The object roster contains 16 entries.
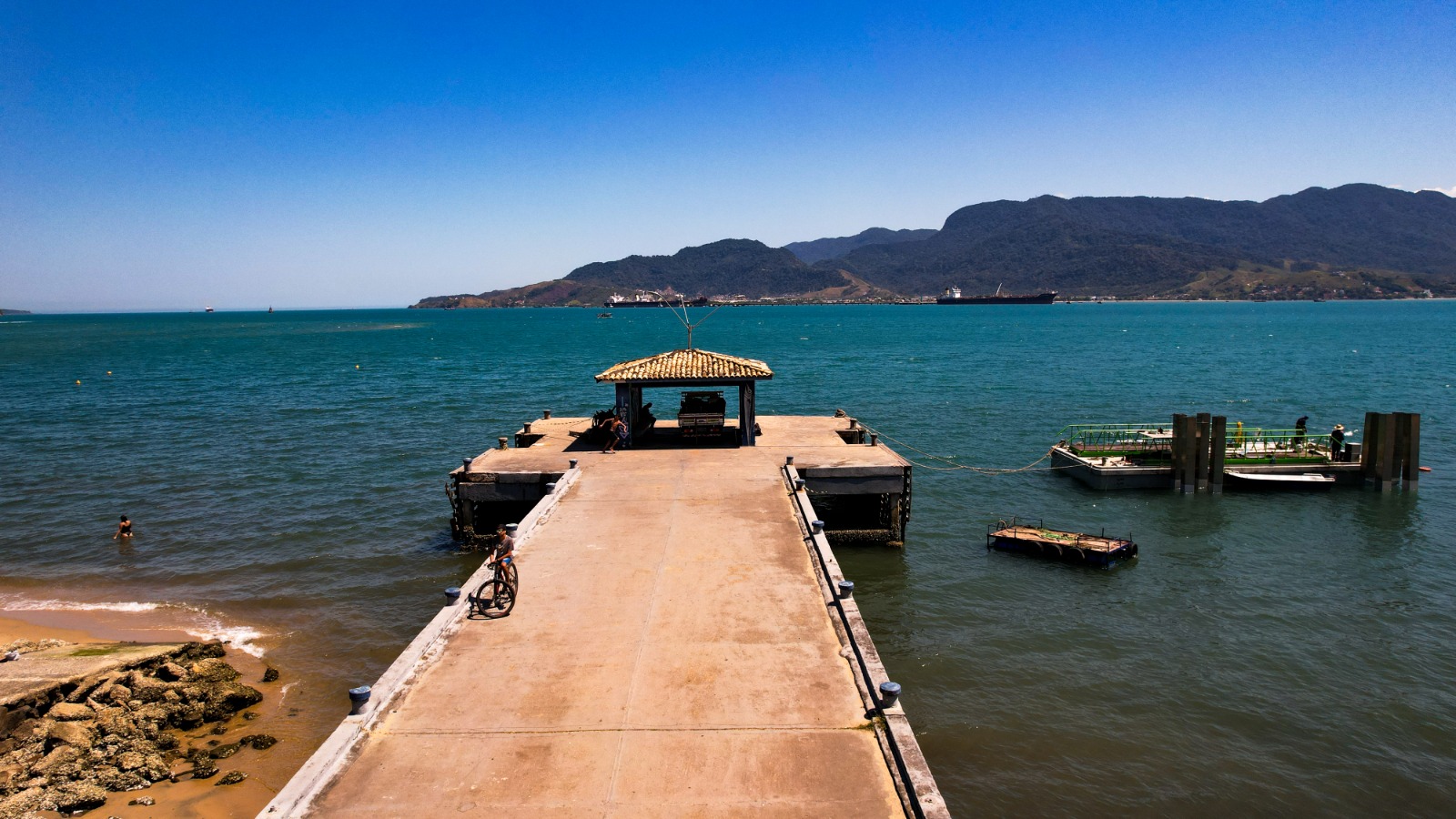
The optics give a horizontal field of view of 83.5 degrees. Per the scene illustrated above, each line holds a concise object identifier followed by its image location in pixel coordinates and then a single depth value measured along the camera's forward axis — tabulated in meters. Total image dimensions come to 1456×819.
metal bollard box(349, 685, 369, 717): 9.74
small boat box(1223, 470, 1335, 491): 30.89
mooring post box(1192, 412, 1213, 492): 30.55
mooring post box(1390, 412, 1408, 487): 30.72
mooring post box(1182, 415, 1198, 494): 30.55
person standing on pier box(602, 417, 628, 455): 24.89
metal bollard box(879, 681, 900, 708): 9.75
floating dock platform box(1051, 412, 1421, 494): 30.69
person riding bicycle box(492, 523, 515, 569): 13.23
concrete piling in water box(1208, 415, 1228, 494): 30.50
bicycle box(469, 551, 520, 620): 13.21
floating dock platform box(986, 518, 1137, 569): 22.89
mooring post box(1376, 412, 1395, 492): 30.72
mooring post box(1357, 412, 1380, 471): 31.08
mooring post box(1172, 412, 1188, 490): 30.67
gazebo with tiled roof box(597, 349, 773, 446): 24.97
